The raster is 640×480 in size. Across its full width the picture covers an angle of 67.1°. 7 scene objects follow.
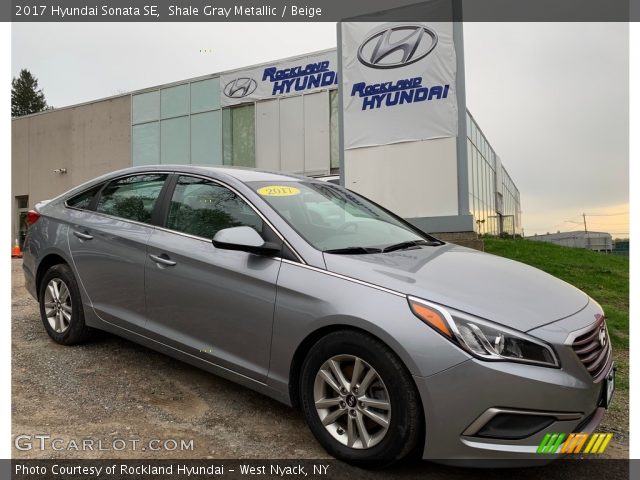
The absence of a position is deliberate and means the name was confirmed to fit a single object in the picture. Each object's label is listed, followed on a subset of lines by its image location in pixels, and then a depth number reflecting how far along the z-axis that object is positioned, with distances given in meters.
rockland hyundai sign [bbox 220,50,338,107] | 15.52
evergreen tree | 54.06
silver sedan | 2.24
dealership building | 9.38
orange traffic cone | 15.91
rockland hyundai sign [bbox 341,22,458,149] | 9.31
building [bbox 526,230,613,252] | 25.15
